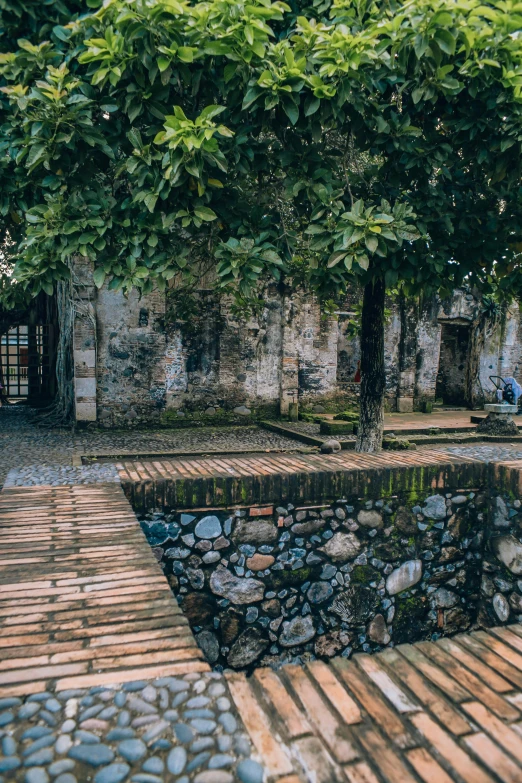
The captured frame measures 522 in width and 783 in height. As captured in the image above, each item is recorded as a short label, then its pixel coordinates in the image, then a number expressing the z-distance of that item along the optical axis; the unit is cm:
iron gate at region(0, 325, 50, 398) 1426
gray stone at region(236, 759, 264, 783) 149
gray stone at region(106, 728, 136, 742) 160
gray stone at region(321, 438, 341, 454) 671
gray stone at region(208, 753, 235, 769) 152
